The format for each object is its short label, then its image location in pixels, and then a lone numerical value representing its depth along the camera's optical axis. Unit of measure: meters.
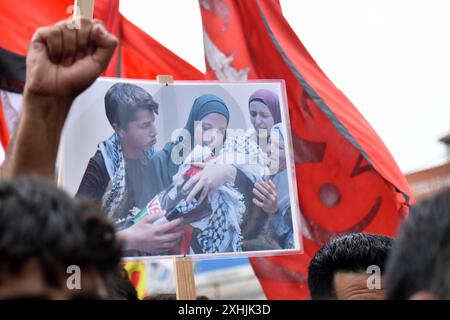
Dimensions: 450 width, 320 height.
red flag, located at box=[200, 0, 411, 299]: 3.37
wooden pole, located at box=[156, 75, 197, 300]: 2.13
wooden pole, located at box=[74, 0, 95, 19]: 1.86
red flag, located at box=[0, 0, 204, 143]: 3.16
